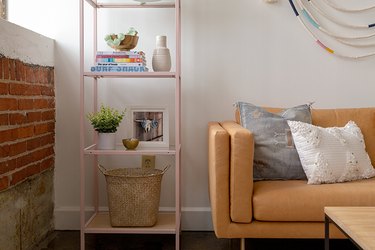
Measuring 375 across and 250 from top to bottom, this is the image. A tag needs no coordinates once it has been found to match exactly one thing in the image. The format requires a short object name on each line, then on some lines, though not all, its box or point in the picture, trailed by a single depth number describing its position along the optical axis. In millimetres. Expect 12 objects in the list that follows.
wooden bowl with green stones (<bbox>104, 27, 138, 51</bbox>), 2557
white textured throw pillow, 2334
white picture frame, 2715
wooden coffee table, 1374
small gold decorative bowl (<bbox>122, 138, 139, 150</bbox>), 2556
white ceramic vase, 2594
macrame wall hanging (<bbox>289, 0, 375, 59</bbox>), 2920
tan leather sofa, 2154
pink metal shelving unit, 2494
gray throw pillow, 2480
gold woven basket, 2543
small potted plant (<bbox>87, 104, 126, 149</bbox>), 2562
